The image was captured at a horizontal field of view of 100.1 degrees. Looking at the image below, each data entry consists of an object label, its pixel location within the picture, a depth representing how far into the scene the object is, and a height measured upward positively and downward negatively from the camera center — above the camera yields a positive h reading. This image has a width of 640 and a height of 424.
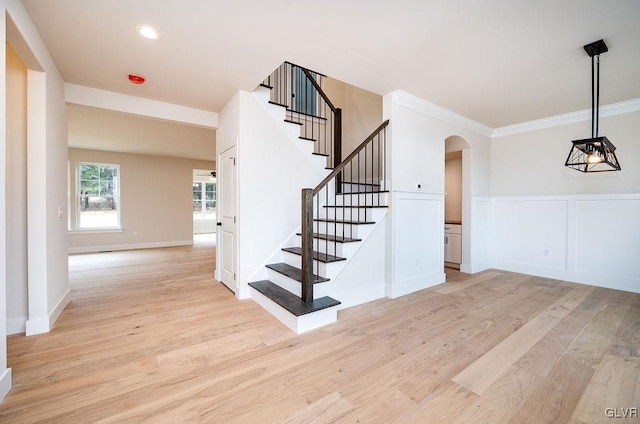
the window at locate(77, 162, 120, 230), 6.88 +0.34
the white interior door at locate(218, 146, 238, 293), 3.50 -0.14
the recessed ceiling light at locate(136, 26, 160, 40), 2.17 +1.46
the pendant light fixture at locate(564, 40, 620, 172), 2.38 +0.64
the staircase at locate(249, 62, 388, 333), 2.64 -0.16
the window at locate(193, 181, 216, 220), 10.29 +0.33
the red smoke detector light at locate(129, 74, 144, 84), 2.93 +1.44
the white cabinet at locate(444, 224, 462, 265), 4.87 -0.64
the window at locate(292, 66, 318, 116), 4.69 +2.06
